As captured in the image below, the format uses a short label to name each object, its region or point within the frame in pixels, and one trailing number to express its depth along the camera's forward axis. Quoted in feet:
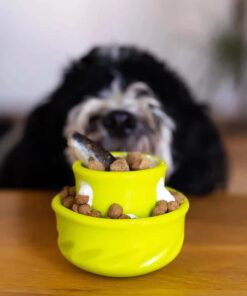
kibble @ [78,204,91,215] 1.73
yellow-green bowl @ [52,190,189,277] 1.69
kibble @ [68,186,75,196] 1.91
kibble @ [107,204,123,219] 1.71
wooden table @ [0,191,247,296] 1.73
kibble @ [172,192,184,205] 1.87
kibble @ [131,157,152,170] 1.78
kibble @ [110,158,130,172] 1.74
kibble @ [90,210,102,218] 1.72
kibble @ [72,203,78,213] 1.76
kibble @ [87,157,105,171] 1.76
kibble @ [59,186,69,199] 1.91
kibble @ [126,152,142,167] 1.83
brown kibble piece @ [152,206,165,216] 1.75
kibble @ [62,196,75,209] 1.82
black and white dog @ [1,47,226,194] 3.25
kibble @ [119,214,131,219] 1.71
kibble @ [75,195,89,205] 1.76
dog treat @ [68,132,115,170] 1.78
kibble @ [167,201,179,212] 1.78
